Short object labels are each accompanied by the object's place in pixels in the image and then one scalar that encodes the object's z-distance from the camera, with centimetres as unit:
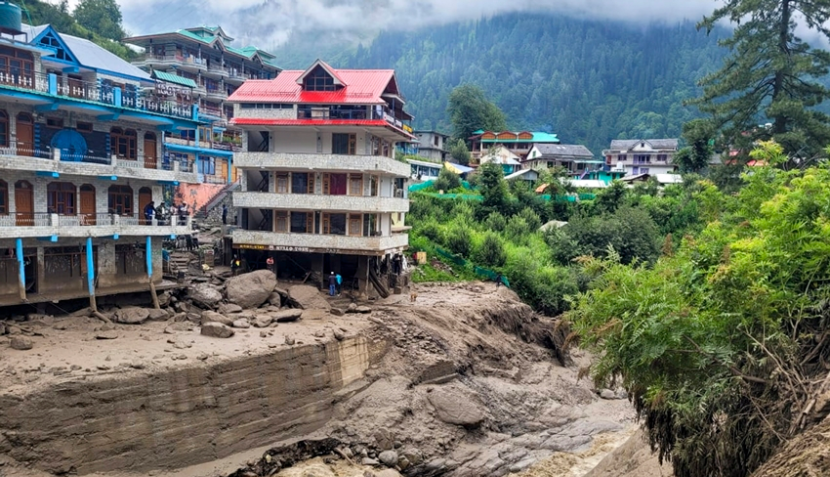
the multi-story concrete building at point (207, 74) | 4691
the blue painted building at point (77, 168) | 2288
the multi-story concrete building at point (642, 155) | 7794
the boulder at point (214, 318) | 2388
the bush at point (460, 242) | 4075
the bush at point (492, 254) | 3962
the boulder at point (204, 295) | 2648
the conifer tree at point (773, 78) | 3144
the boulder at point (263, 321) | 2483
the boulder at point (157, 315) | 2459
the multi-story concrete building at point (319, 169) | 3058
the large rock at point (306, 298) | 2853
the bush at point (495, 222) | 4656
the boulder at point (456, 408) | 2388
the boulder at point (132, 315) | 2375
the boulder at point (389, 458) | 2159
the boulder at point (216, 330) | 2288
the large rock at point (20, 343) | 1980
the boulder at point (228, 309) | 2592
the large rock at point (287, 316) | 2587
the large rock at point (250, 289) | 2700
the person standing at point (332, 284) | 3062
